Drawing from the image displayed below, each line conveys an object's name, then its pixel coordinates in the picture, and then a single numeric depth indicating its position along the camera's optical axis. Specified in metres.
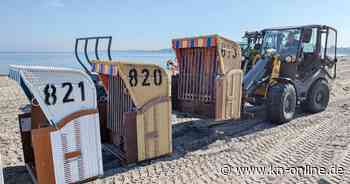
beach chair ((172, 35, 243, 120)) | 4.41
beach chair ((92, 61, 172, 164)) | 3.35
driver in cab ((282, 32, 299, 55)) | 5.98
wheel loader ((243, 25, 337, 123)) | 5.40
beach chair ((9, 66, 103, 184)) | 2.67
